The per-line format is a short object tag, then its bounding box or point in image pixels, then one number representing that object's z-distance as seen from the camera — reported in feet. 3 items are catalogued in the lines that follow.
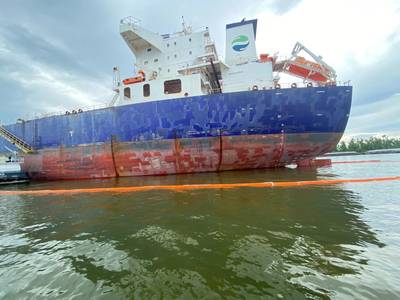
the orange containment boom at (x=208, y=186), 25.85
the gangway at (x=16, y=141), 51.06
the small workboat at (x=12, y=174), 45.89
